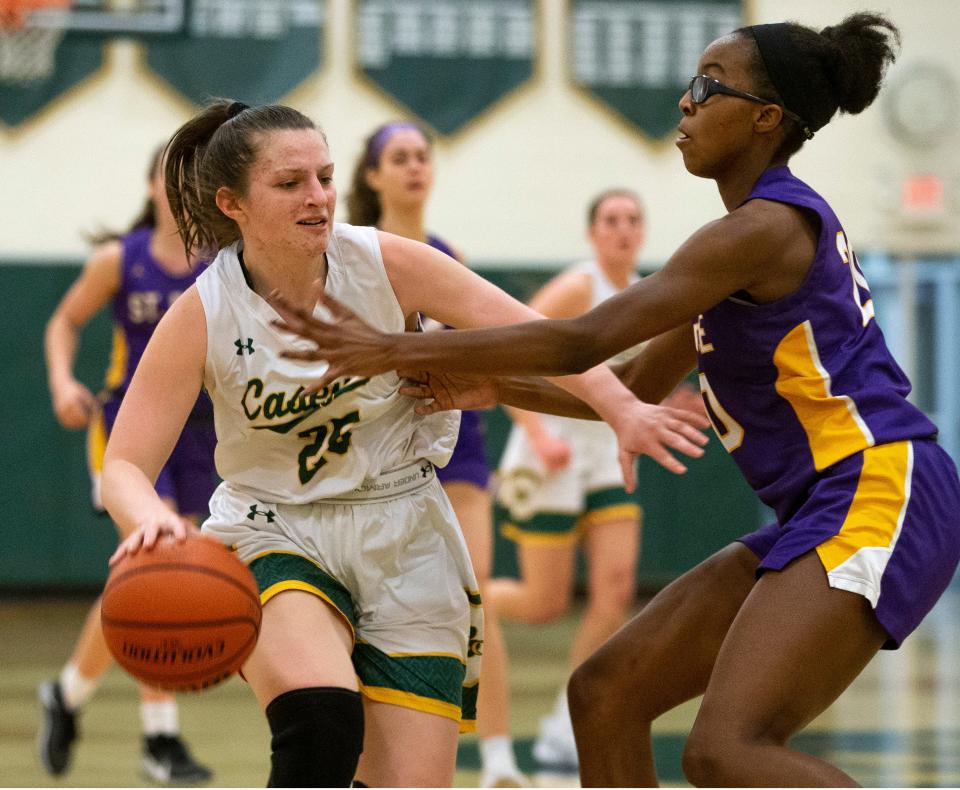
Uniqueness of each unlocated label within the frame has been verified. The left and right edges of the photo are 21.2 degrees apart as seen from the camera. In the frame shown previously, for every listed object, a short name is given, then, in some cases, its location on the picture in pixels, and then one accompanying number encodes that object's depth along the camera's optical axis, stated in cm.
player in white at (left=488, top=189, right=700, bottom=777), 974
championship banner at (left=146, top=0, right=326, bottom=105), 1852
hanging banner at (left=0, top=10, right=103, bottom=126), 1830
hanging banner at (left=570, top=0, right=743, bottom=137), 1888
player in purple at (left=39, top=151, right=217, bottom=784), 910
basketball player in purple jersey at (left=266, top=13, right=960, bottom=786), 468
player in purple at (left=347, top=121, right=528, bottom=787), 849
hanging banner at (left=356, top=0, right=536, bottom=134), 1878
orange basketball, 463
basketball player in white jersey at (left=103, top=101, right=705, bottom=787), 510
